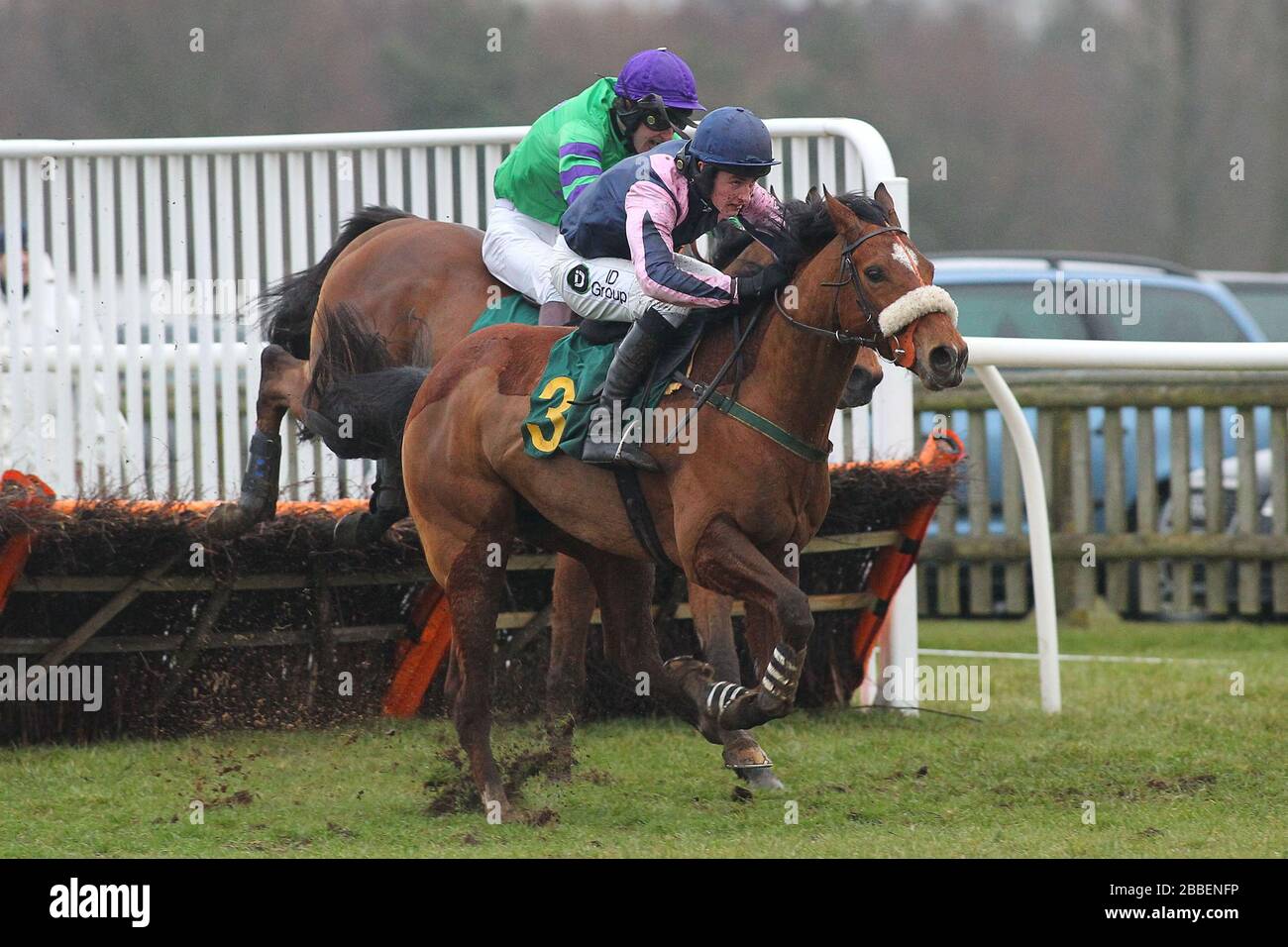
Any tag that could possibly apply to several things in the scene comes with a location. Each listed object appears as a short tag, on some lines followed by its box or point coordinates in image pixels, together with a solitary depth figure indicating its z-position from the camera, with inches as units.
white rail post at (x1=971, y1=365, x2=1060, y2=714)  577.6
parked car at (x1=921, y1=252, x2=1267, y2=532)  855.1
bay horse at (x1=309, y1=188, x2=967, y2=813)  392.8
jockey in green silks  489.7
